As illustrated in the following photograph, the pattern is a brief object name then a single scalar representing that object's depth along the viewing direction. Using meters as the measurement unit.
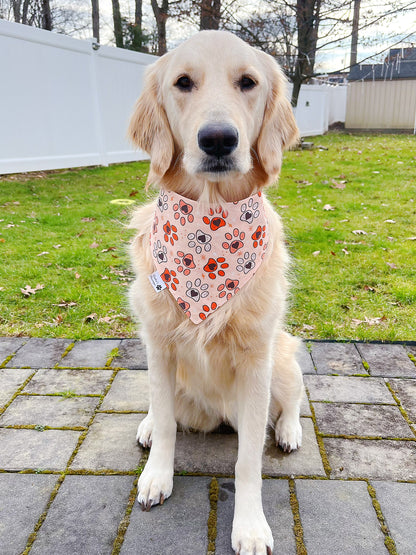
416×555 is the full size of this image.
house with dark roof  17.83
